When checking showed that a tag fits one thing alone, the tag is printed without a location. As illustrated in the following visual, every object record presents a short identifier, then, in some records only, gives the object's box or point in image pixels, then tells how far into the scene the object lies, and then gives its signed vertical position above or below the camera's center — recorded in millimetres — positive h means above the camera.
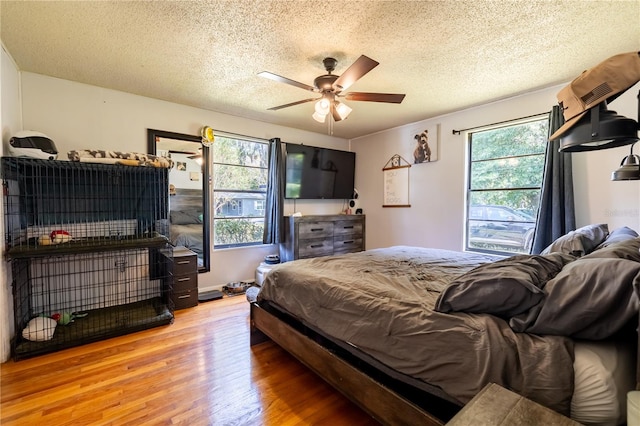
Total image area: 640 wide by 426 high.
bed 985 -570
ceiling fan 2172 +979
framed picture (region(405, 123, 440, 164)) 4051 +889
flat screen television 4516 +550
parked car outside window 3312 -302
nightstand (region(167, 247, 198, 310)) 3244 -879
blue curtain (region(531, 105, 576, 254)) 2791 +73
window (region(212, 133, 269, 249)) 4000 +233
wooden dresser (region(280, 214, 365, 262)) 4285 -519
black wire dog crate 2406 -407
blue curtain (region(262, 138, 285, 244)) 4246 +79
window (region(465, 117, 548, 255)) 3246 +234
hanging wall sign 4461 +363
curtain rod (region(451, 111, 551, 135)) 3099 +1004
